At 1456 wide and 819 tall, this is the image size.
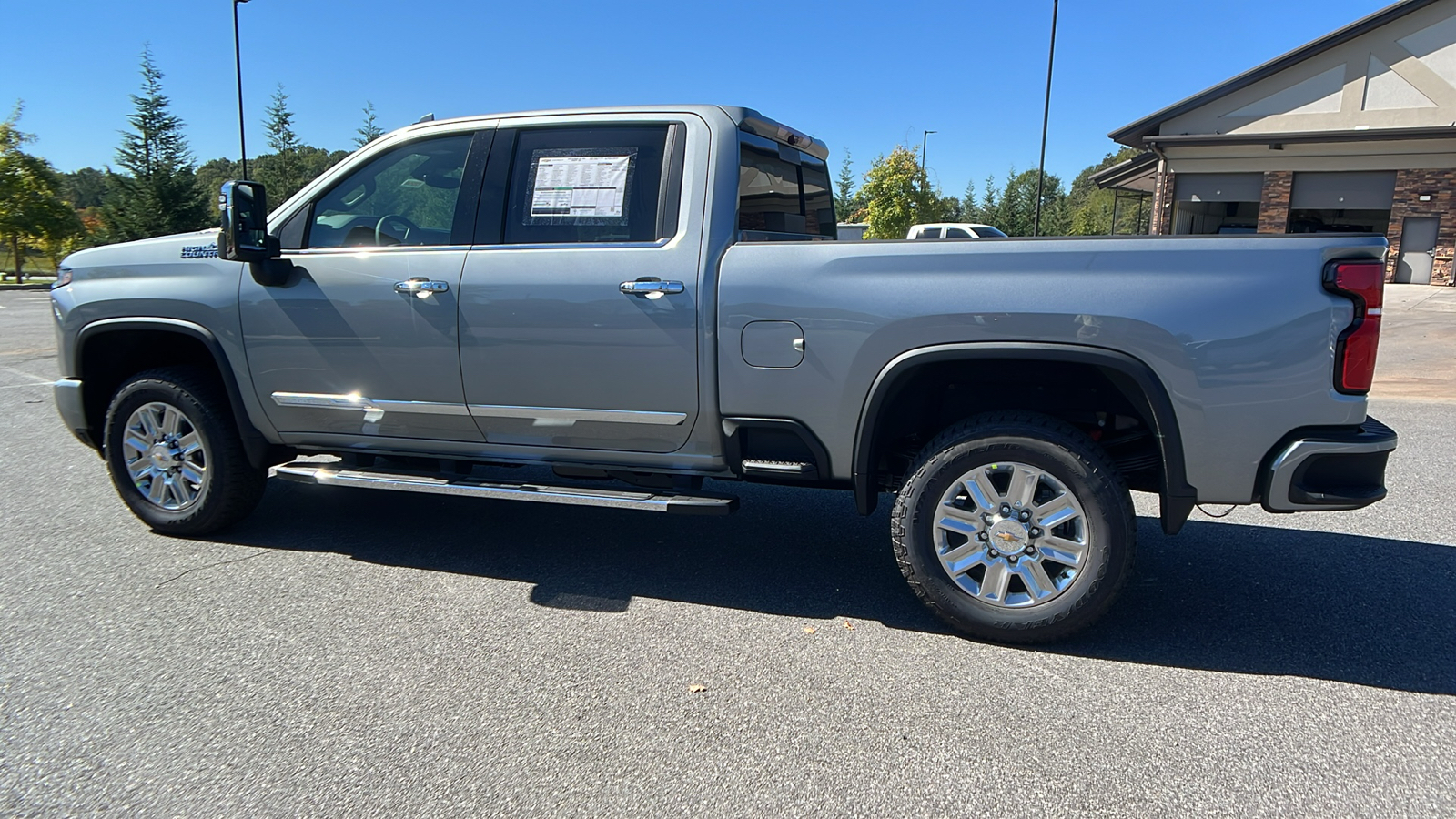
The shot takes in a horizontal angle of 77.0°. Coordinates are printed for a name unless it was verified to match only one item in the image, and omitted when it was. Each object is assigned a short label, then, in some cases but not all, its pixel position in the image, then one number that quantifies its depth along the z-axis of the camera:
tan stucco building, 24.95
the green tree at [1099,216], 57.50
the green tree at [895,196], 37.06
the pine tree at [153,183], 32.16
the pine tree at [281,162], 48.78
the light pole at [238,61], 24.90
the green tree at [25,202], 33.91
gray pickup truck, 3.16
